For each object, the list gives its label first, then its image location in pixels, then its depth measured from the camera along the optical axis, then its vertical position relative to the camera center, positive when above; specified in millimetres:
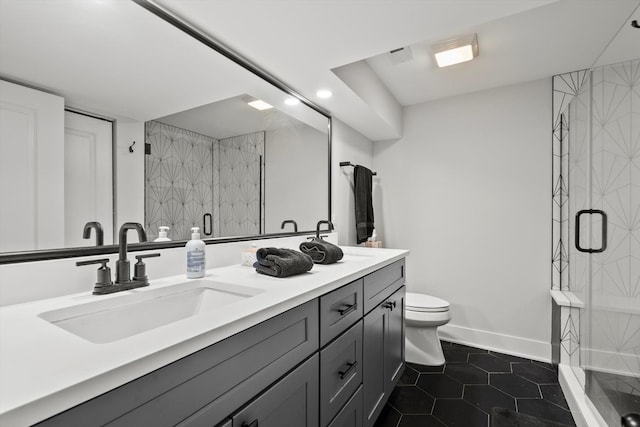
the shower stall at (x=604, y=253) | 1383 -215
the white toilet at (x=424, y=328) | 2297 -927
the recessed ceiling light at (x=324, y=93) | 1982 +775
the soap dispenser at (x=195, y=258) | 1198 -189
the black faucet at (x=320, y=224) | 2125 -104
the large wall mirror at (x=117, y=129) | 852 +299
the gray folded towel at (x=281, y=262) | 1232 -216
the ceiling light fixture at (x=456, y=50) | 1928 +1055
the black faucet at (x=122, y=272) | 956 -204
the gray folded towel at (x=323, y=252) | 1571 -218
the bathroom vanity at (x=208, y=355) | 488 -319
